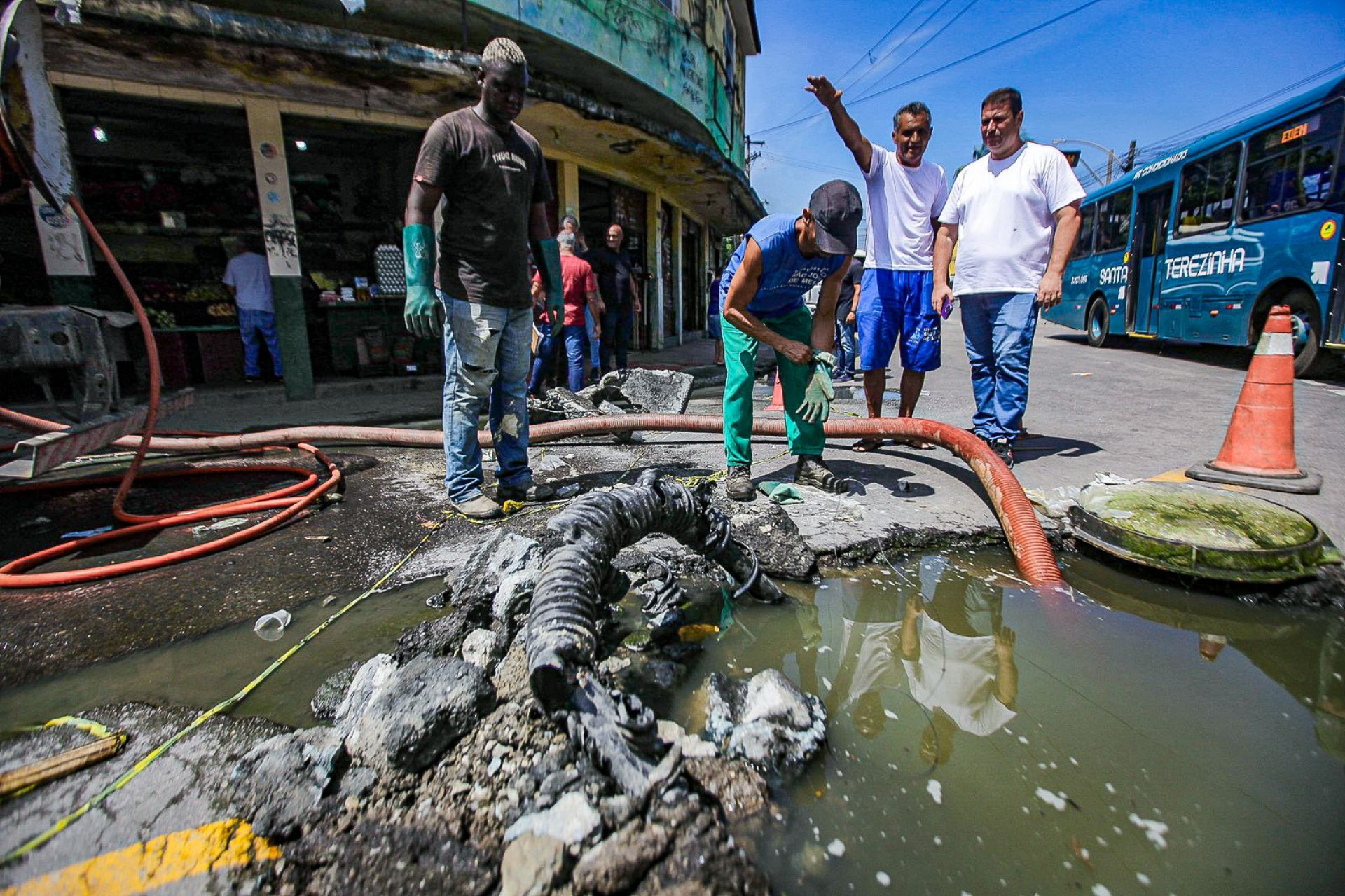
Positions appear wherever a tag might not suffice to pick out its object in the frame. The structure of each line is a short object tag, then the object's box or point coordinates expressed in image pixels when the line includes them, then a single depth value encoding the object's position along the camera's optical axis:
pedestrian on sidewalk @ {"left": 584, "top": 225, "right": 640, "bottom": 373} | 6.97
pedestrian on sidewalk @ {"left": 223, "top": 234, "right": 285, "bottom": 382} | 6.48
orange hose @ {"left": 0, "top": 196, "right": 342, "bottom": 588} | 2.14
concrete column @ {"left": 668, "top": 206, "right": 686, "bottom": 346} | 13.45
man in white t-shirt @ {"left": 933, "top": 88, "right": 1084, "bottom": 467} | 3.25
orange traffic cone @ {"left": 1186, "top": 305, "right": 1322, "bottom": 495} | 2.95
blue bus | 6.59
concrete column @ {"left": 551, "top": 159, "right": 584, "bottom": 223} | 8.69
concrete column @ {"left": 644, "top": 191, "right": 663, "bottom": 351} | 11.54
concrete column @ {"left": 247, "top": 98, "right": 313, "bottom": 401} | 5.88
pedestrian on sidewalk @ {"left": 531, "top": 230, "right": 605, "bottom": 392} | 5.62
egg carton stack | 7.35
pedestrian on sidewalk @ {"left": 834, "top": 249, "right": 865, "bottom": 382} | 7.52
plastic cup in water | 1.83
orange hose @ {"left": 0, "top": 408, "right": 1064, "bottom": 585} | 2.24
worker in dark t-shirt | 2.58
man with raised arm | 3.53
